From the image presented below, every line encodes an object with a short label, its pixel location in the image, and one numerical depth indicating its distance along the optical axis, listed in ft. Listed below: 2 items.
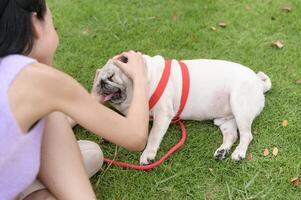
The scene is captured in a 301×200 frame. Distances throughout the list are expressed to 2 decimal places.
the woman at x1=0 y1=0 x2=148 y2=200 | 6.11
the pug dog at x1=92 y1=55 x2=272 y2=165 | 9.79
